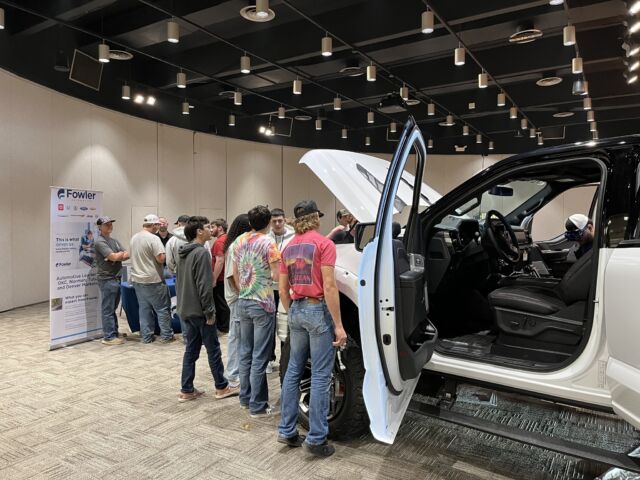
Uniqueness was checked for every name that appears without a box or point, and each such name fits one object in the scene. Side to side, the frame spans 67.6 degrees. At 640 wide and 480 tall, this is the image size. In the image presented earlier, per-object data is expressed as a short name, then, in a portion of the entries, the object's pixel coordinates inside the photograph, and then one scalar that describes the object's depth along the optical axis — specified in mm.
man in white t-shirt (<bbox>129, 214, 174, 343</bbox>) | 5438
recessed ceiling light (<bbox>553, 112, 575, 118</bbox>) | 9792
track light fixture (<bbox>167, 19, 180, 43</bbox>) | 5625
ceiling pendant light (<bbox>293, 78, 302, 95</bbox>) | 7871
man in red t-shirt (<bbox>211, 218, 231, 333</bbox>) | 5059
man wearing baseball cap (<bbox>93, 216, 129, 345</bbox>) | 5543
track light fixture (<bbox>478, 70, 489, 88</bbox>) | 7074
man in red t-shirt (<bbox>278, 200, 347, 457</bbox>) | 2709
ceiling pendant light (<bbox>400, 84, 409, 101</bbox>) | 7988
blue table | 5930
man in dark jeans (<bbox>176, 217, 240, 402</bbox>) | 3447
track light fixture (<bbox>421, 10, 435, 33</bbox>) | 5238
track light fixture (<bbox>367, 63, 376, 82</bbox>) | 6949
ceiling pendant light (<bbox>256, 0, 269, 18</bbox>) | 4965
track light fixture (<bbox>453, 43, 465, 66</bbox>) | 6075
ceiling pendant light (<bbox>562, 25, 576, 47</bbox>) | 5281
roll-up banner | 5273
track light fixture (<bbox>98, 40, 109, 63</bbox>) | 6289
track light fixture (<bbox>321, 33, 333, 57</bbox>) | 6000
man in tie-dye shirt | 3252
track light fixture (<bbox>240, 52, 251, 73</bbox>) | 6672
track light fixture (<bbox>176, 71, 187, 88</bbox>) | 7551
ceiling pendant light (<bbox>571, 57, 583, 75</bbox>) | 6094
